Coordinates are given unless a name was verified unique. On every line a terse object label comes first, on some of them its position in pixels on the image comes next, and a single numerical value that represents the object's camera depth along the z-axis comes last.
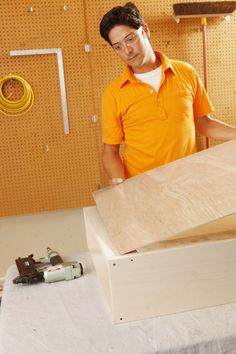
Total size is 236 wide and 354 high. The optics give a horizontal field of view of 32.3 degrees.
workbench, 1.04
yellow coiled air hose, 2.44
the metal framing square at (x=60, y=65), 2.44
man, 1.77
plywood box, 1.10
